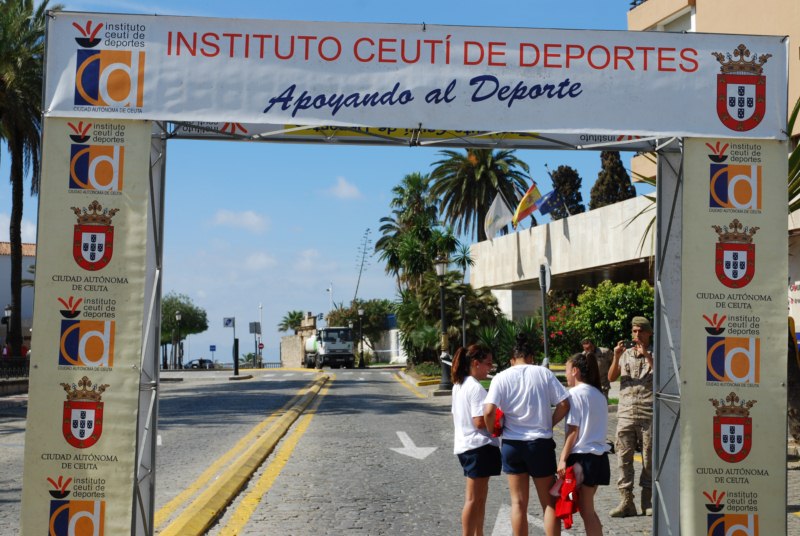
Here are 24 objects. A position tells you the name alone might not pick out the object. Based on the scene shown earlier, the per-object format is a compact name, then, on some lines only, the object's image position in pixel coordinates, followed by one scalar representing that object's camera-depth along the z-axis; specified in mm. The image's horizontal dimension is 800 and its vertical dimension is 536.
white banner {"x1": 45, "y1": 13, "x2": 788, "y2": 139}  7797
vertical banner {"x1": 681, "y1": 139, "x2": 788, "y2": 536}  7512
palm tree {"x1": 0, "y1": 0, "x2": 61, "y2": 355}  30766
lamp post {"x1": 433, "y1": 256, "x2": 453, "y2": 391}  28656
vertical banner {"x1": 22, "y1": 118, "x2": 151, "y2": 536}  7156
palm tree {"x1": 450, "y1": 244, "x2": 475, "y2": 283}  50231
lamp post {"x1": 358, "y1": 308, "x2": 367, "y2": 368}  66188
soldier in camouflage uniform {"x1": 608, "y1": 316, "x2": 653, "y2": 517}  9281
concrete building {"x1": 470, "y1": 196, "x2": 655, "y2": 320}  30688
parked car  94300
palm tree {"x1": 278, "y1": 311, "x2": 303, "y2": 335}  140050
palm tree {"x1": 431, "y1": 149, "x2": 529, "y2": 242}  53812
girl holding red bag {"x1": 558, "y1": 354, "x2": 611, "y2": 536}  7348
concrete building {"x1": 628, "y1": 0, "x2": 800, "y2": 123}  23422
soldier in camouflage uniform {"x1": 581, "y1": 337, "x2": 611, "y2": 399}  14656
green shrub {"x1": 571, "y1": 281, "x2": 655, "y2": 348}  26672
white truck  61531
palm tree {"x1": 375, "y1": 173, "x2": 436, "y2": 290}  59281
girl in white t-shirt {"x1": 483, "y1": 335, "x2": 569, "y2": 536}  7137
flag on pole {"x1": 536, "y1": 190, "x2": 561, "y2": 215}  42188
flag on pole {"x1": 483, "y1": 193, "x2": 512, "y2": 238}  46906
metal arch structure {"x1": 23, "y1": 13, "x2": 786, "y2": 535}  7496
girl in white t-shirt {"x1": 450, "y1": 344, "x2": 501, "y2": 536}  7266
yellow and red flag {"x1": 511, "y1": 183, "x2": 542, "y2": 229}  41656
